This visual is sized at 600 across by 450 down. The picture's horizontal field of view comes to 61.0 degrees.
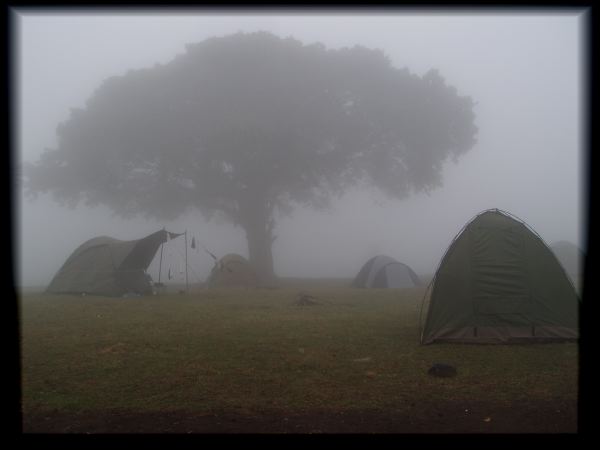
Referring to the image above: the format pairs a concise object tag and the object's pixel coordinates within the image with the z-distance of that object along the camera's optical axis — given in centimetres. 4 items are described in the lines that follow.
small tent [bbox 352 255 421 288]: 2458
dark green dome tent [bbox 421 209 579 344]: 946
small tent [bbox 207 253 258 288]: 2678
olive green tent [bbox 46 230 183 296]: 1936
